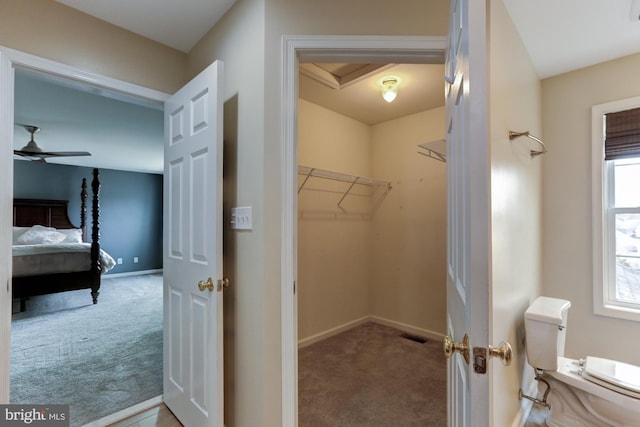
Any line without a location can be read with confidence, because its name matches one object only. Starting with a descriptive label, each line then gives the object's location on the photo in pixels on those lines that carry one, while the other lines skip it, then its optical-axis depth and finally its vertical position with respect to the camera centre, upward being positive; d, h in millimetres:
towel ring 1606 +453
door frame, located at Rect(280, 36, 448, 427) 1394 +455
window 2090 +34
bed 3889 -563
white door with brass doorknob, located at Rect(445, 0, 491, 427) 633 +44
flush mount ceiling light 2414 +1091
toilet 1495 -933
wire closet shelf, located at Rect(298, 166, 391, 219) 2885 +278
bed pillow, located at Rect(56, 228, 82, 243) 5633 -423
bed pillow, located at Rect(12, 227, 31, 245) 5062 -338
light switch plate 1482 -24
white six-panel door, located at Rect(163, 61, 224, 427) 1450 -215
